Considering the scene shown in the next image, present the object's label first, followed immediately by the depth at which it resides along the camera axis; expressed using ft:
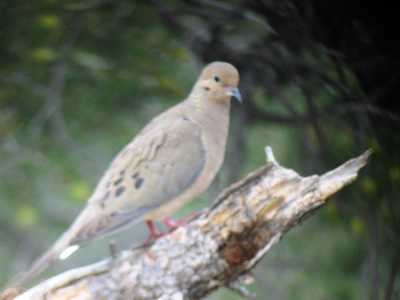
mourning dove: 21.08
